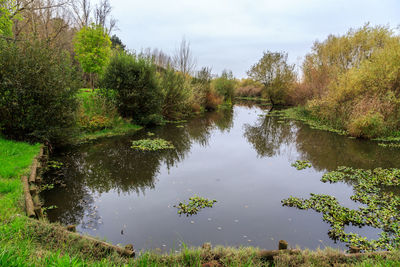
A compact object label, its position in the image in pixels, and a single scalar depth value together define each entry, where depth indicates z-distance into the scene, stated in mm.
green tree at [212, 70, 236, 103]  39562
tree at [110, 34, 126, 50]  46931
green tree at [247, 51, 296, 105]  37309
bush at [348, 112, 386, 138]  14728
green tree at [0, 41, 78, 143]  8844
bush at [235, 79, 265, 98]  61219
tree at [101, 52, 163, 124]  16547
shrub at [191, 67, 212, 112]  28141
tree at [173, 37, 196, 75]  39494
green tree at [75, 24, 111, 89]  21203
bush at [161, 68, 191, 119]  21578
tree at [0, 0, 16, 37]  9805
